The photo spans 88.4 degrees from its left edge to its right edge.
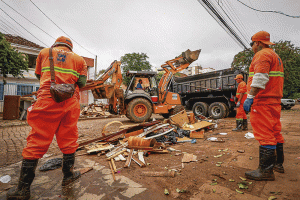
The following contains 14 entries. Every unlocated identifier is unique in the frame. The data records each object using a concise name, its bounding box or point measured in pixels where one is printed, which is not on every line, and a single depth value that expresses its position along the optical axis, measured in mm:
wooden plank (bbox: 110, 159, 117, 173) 2331
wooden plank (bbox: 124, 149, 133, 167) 2473
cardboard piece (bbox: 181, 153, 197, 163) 2617
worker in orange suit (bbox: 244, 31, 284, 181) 1934
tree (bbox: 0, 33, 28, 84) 7828
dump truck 8414
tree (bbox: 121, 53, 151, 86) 25750
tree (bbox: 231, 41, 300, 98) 15562
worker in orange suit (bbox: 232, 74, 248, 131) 4915
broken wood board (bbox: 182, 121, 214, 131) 4551
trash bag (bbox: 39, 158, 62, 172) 2386
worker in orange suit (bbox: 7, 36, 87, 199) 1721
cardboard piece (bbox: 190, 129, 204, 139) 4190
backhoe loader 6230
